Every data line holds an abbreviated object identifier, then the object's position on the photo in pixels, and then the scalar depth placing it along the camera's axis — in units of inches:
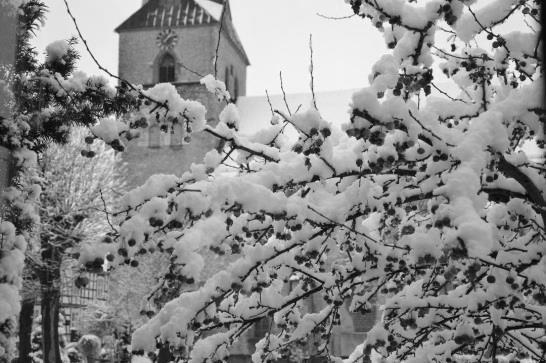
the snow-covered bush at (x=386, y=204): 119.3
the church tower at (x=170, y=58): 1115.3
